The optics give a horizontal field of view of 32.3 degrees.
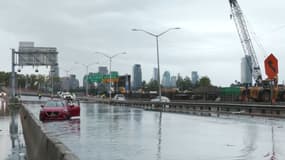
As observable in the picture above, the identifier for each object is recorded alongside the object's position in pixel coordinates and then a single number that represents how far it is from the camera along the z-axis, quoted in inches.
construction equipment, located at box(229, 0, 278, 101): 3604.8
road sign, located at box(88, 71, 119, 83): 6190.9
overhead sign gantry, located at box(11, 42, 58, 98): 3750.0
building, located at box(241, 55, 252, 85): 3818.9
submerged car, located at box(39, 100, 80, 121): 1401.3
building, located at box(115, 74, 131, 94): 5861.2
